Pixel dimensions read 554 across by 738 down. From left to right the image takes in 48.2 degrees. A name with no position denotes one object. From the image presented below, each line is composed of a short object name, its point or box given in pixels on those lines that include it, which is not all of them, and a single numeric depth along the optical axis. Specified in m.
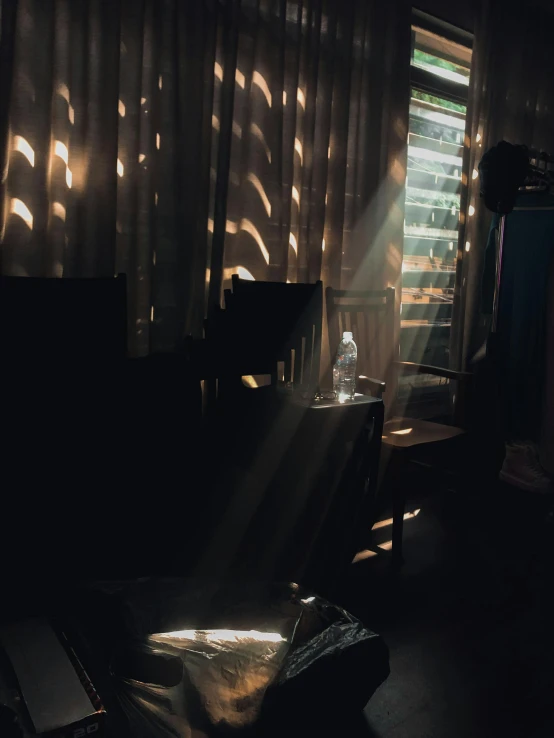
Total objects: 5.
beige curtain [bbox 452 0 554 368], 3.30
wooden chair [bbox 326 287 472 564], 2.35
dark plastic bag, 1.20
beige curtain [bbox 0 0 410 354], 1.99
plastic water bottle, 2.63
